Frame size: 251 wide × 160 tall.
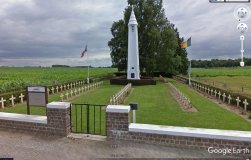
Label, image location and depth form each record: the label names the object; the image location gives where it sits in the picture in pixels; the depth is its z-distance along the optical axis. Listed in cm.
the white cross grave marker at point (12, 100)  1188
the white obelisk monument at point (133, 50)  2493
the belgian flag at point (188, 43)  2061
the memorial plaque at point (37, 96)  610
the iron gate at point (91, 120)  635
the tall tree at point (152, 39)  2683
